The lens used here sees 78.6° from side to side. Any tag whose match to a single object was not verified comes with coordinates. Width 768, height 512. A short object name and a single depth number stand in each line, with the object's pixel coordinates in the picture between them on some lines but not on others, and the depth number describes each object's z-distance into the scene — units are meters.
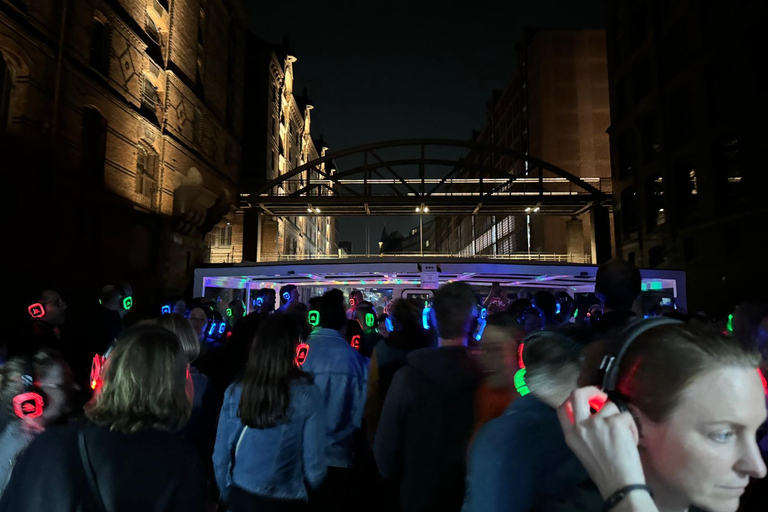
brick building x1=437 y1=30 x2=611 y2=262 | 37.22
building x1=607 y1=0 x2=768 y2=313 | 17.88
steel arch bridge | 25.77
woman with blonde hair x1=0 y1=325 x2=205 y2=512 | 1.73
